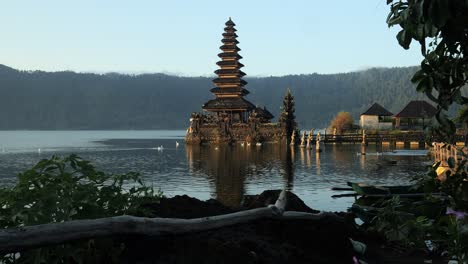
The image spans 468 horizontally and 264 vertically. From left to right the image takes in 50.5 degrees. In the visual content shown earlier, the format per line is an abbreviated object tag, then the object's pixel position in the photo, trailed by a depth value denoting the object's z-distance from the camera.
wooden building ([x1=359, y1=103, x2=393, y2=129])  83.81
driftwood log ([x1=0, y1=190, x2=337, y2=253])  3.84
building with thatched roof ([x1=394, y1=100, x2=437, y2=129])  76.56
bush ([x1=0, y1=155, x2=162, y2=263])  4.57
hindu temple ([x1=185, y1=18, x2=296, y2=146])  76.12
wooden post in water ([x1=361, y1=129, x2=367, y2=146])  65.72
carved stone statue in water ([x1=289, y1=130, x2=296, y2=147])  70.25
